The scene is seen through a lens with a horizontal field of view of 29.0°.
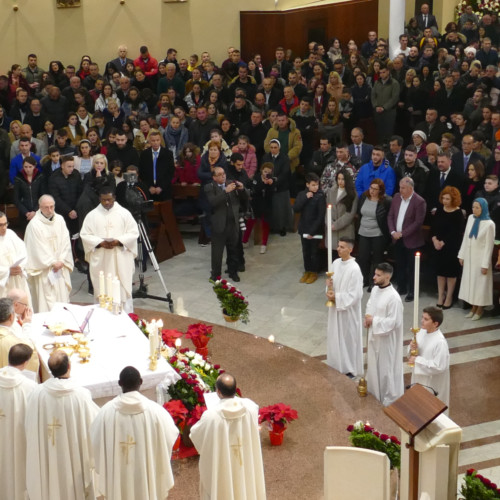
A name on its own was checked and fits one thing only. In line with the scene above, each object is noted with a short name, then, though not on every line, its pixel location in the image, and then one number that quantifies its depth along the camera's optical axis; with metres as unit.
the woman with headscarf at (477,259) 11.72
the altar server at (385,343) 9.44
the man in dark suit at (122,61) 19.94
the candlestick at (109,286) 9.90
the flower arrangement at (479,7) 21.27
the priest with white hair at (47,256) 11.00
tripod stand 12.33
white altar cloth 8.23
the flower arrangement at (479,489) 6.04
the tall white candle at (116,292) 9.71
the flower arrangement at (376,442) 7.37
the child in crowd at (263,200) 14.25
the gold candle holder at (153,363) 8.34
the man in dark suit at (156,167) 14.23
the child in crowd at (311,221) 13.20
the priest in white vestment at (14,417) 7.29
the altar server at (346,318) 9.91
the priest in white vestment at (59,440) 7.12
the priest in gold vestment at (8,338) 8.06
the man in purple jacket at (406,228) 12.33
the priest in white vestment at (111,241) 11.23
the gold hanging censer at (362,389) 9.36
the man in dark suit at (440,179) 12.62
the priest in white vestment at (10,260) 10.49
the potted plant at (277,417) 8.26
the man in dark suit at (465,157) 13.19
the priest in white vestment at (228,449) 6.86
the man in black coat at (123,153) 14.16
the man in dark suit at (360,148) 14.17
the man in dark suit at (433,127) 14.66
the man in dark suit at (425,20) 20.39
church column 18.06
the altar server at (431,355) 8.82
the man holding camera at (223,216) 13.02
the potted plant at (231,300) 10.46
